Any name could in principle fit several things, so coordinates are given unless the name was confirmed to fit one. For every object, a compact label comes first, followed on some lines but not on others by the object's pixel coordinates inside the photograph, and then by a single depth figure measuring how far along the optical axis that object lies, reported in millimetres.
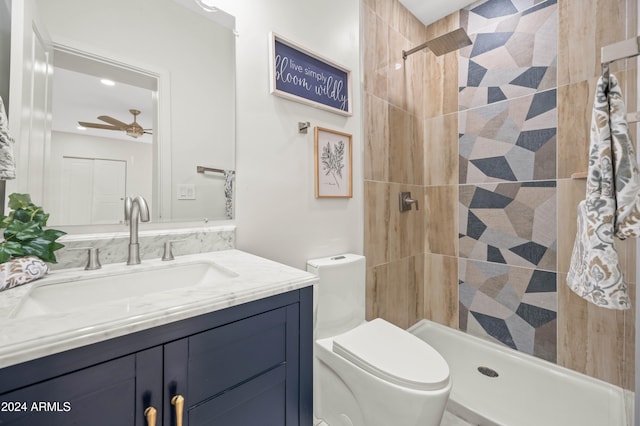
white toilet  1004
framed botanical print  1542
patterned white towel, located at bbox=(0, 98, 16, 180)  711
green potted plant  743
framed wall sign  1362
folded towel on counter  685
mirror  911
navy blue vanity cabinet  463
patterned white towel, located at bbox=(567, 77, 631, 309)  899
